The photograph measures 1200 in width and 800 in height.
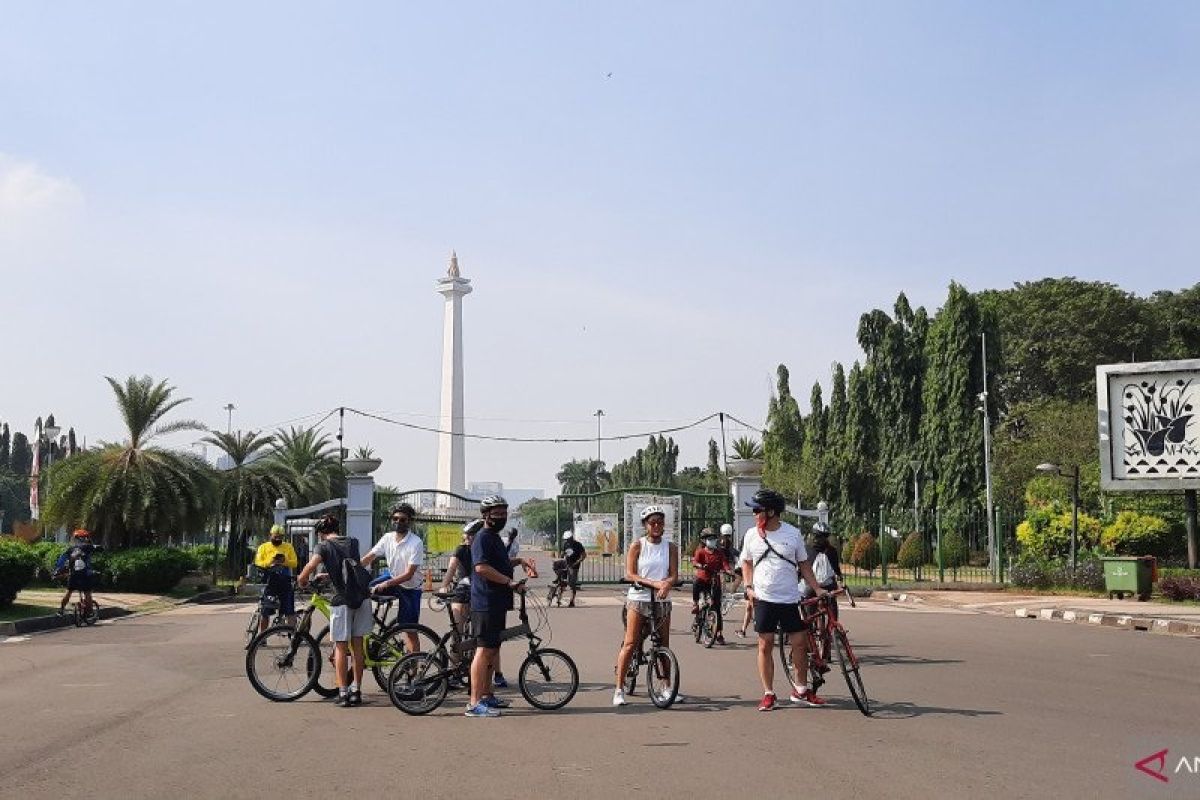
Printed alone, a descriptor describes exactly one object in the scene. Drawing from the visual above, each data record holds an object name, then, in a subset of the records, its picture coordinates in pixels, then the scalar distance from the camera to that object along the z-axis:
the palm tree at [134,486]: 32.91
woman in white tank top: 10.42
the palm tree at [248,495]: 44.25
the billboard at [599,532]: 35.31
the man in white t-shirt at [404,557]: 11.64
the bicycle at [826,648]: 9.75
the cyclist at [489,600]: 9.57
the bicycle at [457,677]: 9.98
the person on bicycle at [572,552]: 23.91
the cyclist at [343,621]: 10.36
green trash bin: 26.11
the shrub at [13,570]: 22.05
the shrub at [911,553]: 43.39
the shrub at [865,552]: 45.38
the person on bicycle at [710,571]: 16.25
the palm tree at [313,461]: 50.88
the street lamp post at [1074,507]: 30.19
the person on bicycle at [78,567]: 21.39
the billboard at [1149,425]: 27.59
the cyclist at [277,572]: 15.49
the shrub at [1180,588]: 25.81
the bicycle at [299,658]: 10.77
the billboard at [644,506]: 33.69
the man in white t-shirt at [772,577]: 9.81
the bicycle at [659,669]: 10.19
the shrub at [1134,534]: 34.75
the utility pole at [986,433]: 45.93
